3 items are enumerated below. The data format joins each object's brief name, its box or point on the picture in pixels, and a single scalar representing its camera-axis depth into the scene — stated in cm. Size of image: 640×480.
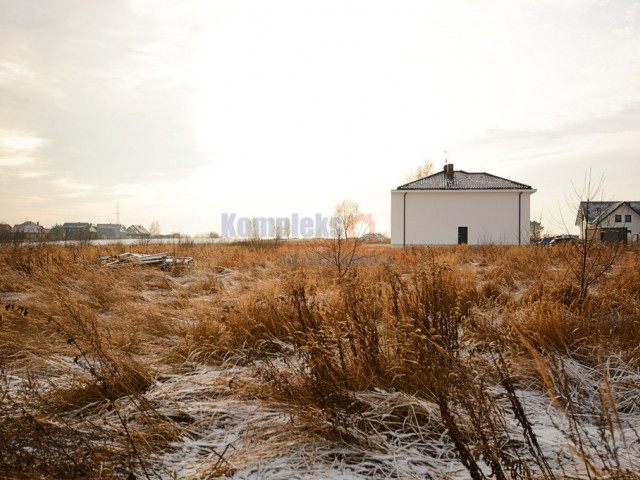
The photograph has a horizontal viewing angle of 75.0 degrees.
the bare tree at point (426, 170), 3702
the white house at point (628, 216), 4347
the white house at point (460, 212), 2284
